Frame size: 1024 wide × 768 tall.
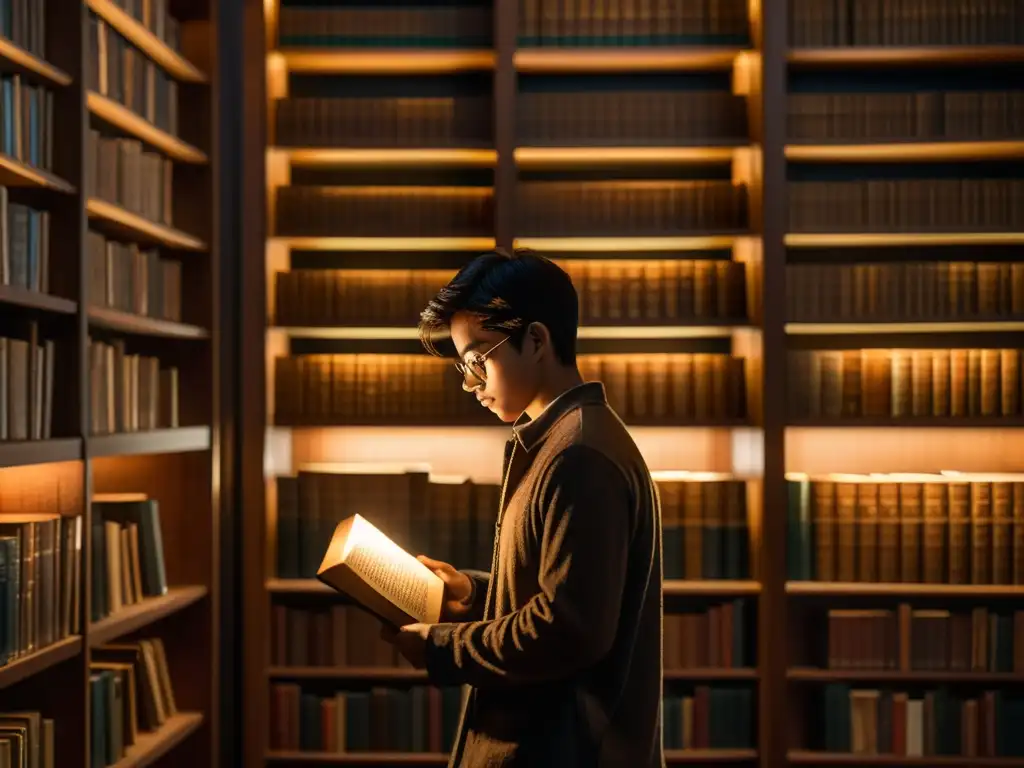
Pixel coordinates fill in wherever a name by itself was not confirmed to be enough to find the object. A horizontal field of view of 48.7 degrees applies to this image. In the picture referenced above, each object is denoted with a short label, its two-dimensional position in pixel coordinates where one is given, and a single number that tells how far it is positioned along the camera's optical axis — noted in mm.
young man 1444
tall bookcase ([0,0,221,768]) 2275
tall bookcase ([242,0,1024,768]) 3334
